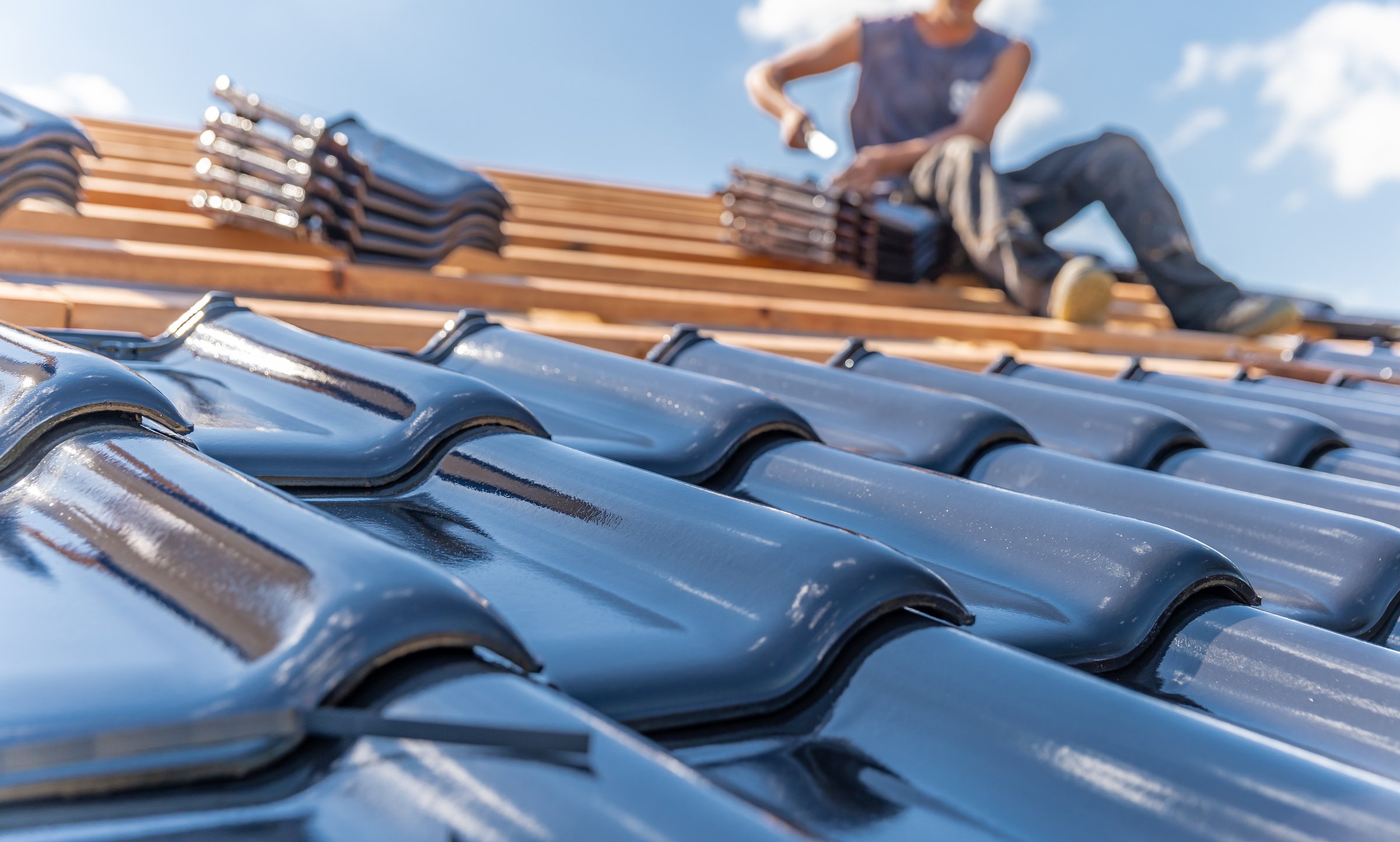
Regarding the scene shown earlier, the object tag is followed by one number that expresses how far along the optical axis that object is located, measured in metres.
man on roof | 5.00
